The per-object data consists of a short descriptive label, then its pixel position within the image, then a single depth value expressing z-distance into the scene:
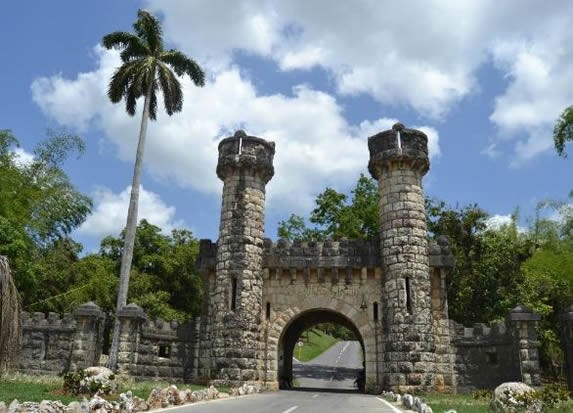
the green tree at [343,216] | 34.72
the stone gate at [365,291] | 18.61
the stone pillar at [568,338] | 17.25
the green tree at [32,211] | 23.50
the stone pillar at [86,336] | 18.28
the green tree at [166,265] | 36.88
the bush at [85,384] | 11.90
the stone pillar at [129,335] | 18.72
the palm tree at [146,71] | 23.91
